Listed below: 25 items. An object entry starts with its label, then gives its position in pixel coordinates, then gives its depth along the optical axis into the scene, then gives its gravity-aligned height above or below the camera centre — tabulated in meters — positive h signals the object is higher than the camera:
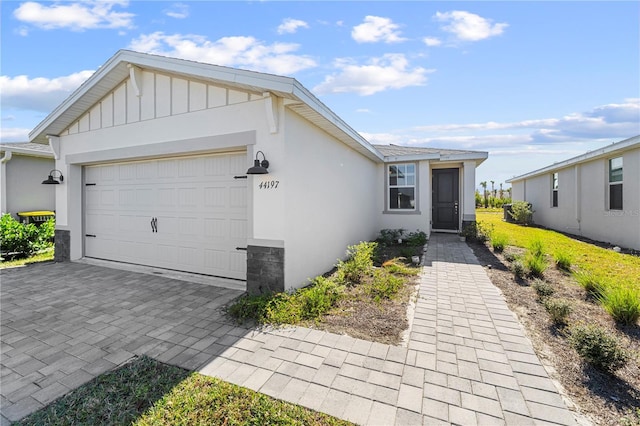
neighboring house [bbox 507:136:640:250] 8.12 +0.41
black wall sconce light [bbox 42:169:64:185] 6.88 +0.70
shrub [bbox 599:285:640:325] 3.43 -1.20
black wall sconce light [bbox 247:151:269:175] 4.32 +0.60
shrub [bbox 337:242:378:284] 5.32 -1.17
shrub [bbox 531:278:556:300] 4.28 -1.24
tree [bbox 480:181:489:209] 33.28 +2.82
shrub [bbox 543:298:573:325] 3.41 -1.24
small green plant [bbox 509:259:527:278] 5.31 -1.16
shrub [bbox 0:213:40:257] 7.46 -0.76
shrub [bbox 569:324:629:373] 2.45 -1.24
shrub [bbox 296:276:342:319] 3.90 -1.32
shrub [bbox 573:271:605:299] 4.29 -1.19
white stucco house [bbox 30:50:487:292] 4.53 +0.72
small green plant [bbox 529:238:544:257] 5.87 -0.89
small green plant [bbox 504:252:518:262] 6.17 -1.10
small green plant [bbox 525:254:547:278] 5.36 -1.11
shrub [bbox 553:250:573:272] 5.91 -1.12
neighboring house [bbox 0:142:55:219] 8.95 +0.96
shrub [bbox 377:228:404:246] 9.45 -0.97
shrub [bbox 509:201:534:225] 14.82 -0.34
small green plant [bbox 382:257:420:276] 5.88 -1.31
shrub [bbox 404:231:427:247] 8.96 -1.01
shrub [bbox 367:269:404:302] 4.55 -1.32
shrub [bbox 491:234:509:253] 7.70 -0.97
